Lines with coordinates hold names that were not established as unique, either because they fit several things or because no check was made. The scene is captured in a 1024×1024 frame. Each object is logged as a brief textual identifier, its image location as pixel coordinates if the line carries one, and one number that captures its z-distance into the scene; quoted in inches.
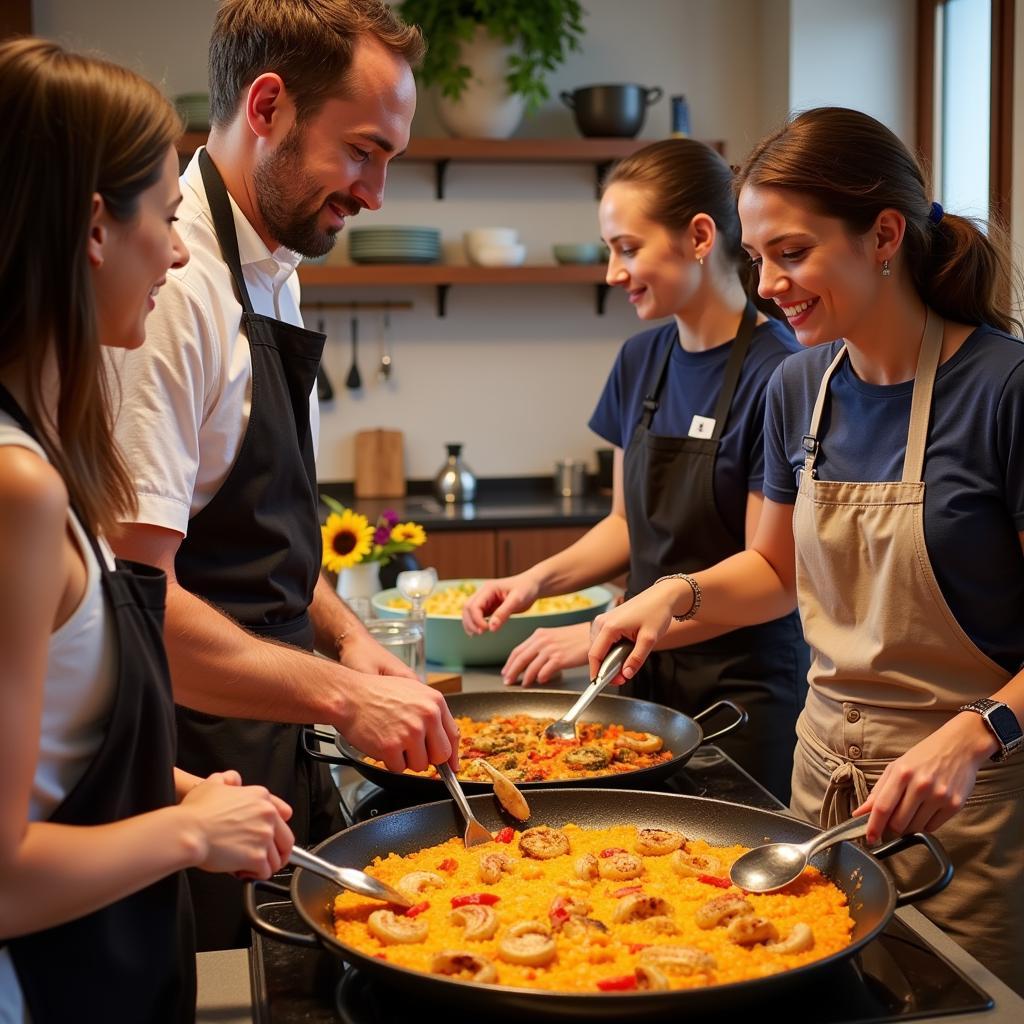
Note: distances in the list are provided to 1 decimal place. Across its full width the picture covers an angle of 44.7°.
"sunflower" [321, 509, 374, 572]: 109.3
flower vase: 111.6
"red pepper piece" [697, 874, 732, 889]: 51.1
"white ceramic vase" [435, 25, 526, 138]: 195.3
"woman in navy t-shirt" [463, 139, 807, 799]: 96.0
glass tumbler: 84.2
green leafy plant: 192.4
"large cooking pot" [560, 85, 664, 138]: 197.9
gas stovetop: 41.2
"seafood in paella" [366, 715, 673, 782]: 66.4
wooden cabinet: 189.8
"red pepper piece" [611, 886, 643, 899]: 49.4
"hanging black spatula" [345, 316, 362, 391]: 211.5
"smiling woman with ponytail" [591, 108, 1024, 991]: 65.8
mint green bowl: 99.2
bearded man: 59.5
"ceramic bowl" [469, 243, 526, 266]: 201.5
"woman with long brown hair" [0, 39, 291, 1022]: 35.9
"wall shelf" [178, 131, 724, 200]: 199.0
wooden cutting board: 212.7
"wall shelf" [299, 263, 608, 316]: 198.4
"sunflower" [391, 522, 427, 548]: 113.1
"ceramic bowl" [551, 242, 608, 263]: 203.0
